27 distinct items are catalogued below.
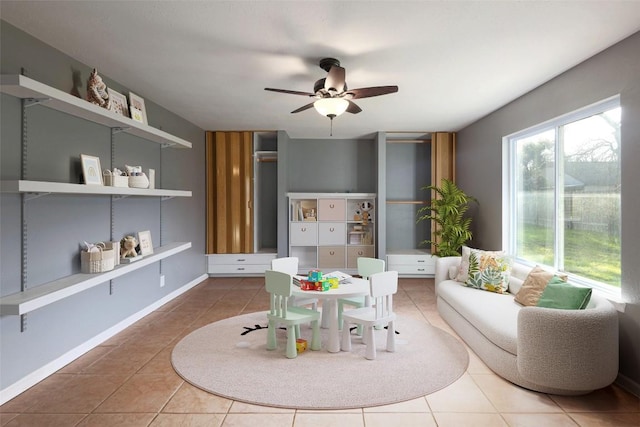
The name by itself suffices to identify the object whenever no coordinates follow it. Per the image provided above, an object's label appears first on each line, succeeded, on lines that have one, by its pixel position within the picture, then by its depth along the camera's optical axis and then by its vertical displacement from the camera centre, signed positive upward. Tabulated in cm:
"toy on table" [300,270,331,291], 311 -63
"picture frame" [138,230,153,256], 367 -31
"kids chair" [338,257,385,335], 348 -63
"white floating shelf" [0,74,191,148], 212 +80
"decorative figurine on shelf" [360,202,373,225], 624 +4
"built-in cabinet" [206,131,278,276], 592 +13
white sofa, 224 -90
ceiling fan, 280 +102
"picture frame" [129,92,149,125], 353 +109
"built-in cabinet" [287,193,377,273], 611 -34
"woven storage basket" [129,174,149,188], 334 +31
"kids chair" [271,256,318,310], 356 -60
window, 284 +18
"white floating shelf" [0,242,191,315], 213 -54
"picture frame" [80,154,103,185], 285 +36
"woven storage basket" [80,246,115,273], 289 -40
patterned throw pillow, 366 -63
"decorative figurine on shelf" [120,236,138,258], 338 -33
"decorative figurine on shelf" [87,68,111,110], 286 +101
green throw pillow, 251 -62
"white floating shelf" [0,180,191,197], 210 +18
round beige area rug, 236 -122
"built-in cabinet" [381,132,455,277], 645 +40
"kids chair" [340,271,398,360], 282 -86
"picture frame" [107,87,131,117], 324 +105
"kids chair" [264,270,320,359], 290 -88
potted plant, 509 -12
